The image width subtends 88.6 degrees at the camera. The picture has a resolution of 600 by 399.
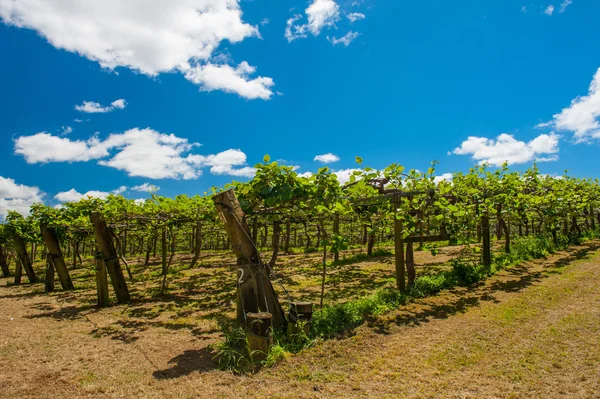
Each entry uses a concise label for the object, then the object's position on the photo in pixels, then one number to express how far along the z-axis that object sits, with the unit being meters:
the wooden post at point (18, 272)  14.79
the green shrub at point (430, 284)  7.76
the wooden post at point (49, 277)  12.02
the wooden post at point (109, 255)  8.88
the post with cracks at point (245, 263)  5.45
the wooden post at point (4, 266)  17.60
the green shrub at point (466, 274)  8.92
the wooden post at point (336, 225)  13.78
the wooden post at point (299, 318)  5.17
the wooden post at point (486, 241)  10.41
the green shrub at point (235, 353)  4.48
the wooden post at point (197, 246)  16.56
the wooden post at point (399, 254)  7.82
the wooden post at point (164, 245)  9.87
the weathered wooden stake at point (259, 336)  4.61
